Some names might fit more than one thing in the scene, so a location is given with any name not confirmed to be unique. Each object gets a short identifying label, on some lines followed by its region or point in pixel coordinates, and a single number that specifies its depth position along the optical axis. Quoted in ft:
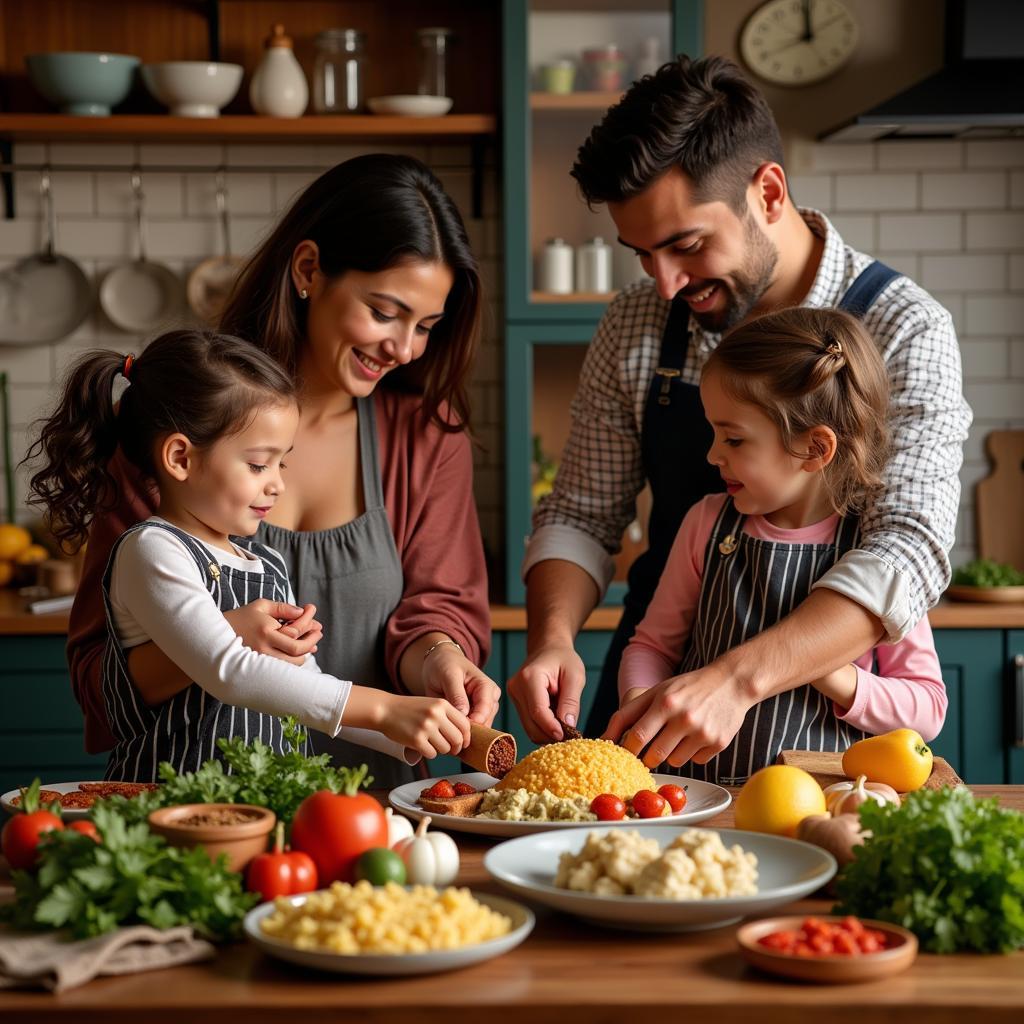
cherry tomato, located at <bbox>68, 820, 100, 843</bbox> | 4.14
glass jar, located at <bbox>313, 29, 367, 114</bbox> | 12.72
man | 6.18
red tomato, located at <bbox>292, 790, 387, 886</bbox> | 4.22
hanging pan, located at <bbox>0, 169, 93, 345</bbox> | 13.56
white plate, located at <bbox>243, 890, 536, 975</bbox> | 3.64
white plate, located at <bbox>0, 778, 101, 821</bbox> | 4.81
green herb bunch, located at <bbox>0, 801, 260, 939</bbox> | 3.86
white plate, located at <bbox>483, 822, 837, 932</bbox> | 3.94
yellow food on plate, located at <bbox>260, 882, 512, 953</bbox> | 3.68
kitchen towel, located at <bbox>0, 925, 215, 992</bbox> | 3.66
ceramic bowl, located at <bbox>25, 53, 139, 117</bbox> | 12.35
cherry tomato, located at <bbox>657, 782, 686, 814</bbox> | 5.23
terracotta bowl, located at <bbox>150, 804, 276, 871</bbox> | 4.09
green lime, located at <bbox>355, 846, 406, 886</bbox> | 4.09
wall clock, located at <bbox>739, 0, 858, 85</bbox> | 13.41
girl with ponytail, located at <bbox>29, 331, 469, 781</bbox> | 5.79
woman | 7.14
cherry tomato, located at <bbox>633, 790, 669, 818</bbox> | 5.09
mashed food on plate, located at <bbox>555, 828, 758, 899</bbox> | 3.99
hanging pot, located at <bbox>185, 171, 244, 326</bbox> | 13.46
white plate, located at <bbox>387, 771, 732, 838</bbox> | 4.99
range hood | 11.51
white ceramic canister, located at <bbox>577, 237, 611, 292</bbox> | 12.28
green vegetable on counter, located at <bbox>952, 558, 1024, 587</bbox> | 11.98
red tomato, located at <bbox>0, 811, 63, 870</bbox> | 4.26
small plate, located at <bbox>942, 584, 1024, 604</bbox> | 11.85
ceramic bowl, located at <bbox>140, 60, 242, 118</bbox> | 12.46
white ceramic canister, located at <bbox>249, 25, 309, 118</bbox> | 12.58
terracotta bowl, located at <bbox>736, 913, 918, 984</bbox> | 3.66
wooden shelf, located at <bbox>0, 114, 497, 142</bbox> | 12.44
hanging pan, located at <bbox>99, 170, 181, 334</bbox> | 13.58
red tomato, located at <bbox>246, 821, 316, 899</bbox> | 4.08
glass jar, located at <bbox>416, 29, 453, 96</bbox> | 12.66
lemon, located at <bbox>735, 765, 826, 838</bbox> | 4.79
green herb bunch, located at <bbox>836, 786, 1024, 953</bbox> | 3.89
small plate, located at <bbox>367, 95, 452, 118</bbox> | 12.48
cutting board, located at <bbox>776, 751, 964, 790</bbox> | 5.67
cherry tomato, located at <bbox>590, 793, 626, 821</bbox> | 5.04
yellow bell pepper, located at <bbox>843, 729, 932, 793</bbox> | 5.37
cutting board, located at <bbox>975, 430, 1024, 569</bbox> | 13.73
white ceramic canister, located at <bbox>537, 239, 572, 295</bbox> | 12.27
